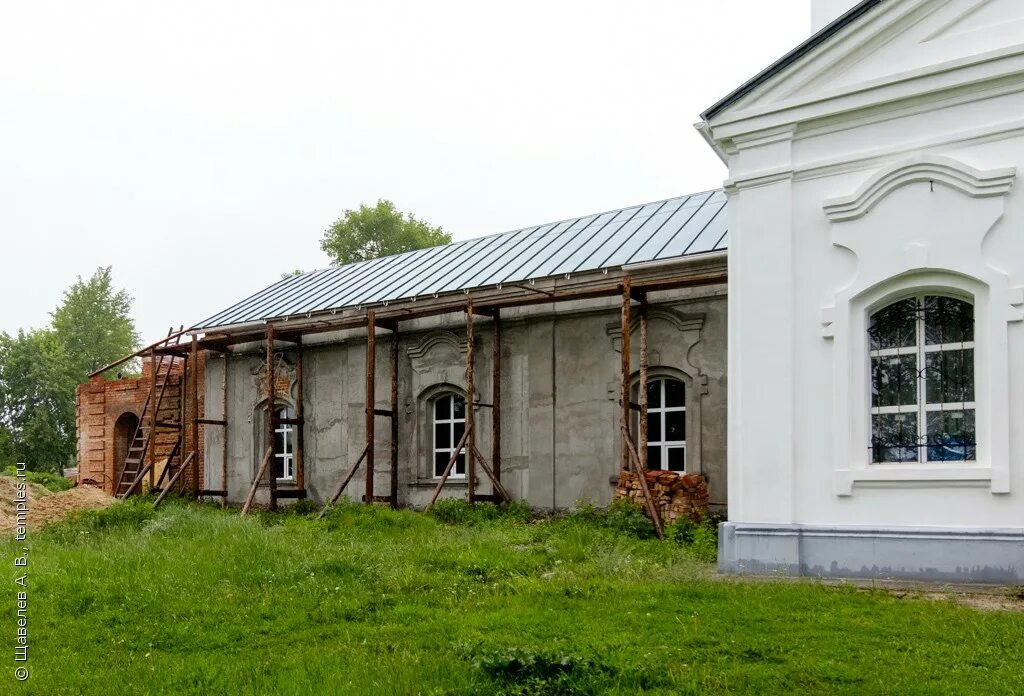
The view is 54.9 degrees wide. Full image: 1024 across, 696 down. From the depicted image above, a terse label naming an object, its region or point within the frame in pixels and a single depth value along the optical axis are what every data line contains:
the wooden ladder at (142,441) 19.55
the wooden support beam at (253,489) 15.43
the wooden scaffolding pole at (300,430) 17.52
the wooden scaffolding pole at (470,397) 14.98
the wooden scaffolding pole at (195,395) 17.98
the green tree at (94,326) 44.81
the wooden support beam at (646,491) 11.89
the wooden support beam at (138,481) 18.12
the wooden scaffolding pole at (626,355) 13.26
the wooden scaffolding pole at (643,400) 13.41
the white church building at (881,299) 8.70
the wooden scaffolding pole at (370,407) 15.79
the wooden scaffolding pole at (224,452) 18.67
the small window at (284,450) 18.61
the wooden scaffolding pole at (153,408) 18.34
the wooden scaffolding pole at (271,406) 16.61
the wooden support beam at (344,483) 15.20
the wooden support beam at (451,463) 14.45
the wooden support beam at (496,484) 14.70
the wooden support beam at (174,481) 16.83
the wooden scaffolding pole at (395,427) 16.45
